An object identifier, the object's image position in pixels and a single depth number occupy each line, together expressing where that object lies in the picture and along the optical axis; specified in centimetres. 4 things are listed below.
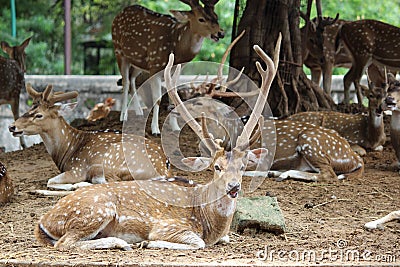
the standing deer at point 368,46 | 1534
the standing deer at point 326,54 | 1554
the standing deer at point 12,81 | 1514
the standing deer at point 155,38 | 1224
